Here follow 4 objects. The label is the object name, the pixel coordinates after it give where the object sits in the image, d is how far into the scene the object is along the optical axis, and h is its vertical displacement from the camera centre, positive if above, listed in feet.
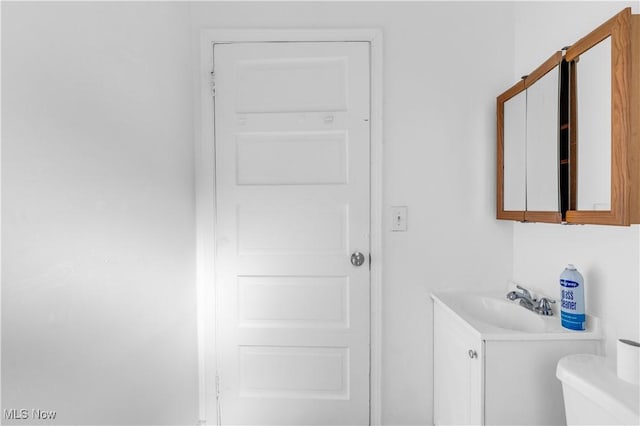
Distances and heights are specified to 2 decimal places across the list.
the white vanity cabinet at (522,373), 3.57 -1.85
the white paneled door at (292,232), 5.21 -0.38
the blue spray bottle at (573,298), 3.61 -1.02
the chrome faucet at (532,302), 4.16 -1.27
